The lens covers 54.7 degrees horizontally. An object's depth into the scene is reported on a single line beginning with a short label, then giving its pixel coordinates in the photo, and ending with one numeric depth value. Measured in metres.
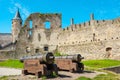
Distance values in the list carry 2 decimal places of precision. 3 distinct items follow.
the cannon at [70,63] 8.89
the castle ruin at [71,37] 15.60
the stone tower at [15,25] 32.52
